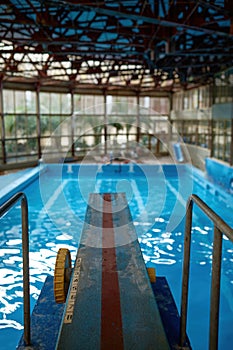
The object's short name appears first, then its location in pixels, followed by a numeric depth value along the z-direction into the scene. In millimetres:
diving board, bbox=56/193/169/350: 2105
